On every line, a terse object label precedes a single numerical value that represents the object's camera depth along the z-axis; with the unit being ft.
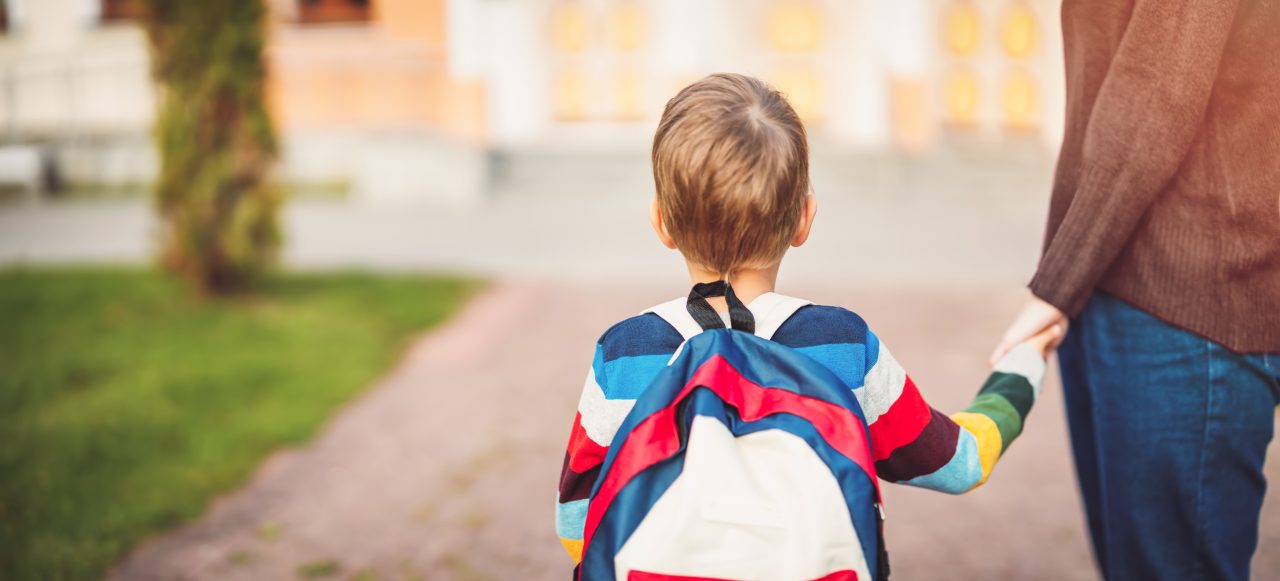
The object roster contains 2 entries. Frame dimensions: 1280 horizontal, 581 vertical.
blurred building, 38.11
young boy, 4.96
